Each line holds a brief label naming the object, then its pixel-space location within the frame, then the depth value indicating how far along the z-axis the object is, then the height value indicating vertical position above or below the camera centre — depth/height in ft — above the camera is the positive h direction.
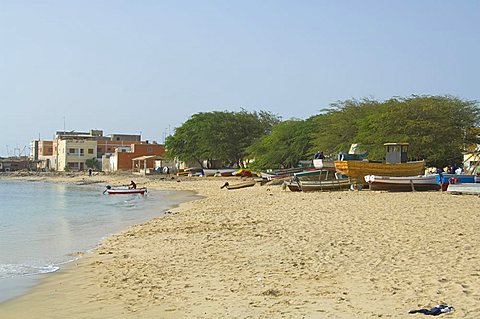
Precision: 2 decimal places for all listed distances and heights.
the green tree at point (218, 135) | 234.79 +13.77
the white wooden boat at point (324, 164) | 114.52 +0.81
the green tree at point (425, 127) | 139.54 +10.02
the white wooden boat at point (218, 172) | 215.22 -1.32
